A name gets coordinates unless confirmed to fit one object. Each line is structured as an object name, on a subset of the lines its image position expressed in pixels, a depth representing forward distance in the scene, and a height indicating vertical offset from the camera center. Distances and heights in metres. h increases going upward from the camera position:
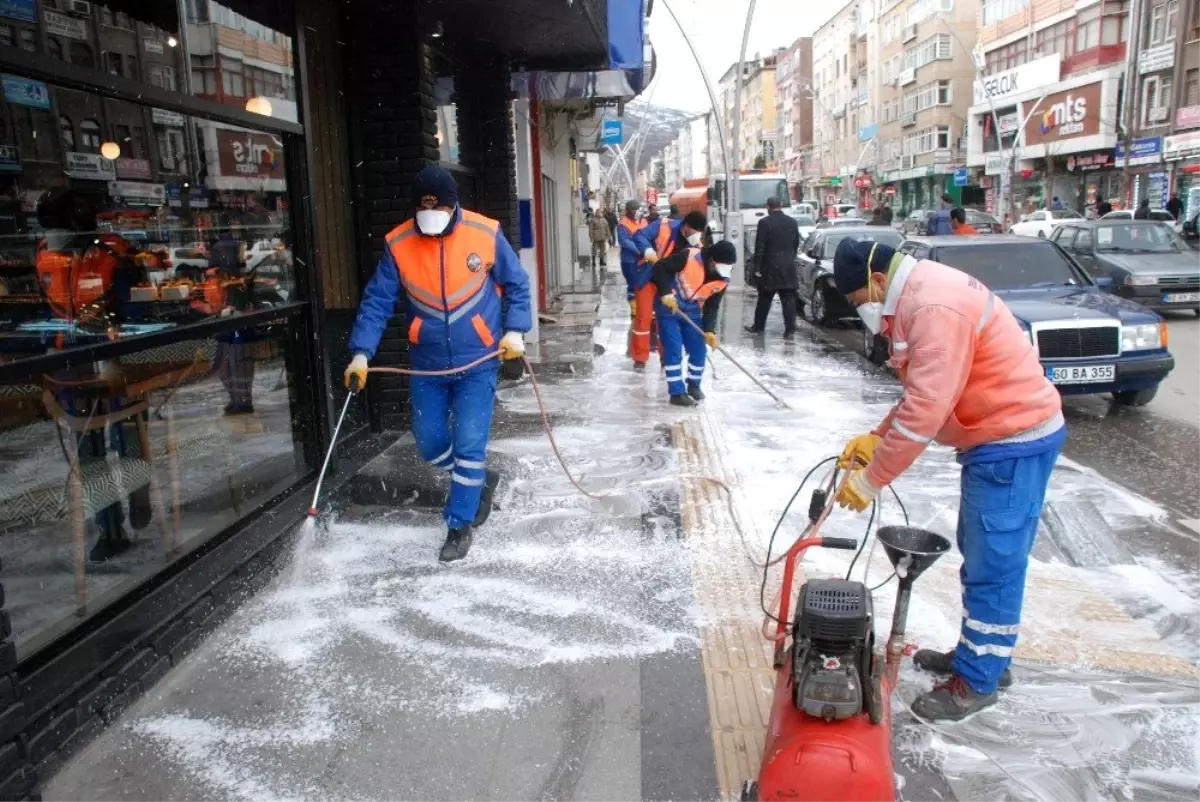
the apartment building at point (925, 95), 58.94 +7.02
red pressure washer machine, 2.46 -1.36
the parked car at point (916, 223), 30.11 -0.69
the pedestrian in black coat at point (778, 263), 13.35 -0.76
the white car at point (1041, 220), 28.37 -0.67
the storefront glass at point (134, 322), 3.59 -0.40
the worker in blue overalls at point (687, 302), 8.34 -0.80
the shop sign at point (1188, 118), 34.98 +2.86
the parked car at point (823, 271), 14.69 -1.04
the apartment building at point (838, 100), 76.81 +8.95
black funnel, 2.82 -1.03
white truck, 27.67 +0.53
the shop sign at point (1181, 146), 34.62 +1.81
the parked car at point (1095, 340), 8.03 -1.19
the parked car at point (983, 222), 28.69 -0.66
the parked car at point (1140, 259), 13.89 -0.94
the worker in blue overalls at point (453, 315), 4.70 -0.48
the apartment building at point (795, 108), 91.44 +9.80
